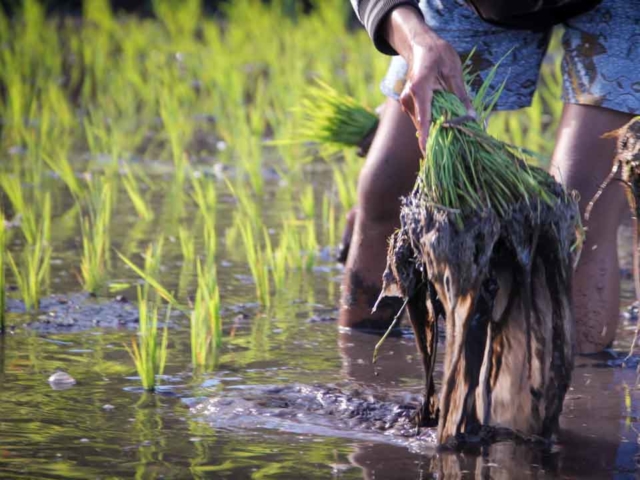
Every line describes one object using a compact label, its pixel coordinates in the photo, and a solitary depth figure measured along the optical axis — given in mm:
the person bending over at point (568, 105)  4949
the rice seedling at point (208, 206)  6250
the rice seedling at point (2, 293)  5593
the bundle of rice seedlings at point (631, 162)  3945
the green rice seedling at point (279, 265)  6652
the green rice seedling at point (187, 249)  6906
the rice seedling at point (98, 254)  6437
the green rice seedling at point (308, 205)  8352
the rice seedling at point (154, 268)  5348
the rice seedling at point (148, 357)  4723
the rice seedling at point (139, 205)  8338
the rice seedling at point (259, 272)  6391
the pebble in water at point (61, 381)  4820
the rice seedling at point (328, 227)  7820
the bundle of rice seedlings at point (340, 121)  7184
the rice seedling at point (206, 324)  5172
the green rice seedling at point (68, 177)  8461
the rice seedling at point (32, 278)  6000
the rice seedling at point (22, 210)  7160
